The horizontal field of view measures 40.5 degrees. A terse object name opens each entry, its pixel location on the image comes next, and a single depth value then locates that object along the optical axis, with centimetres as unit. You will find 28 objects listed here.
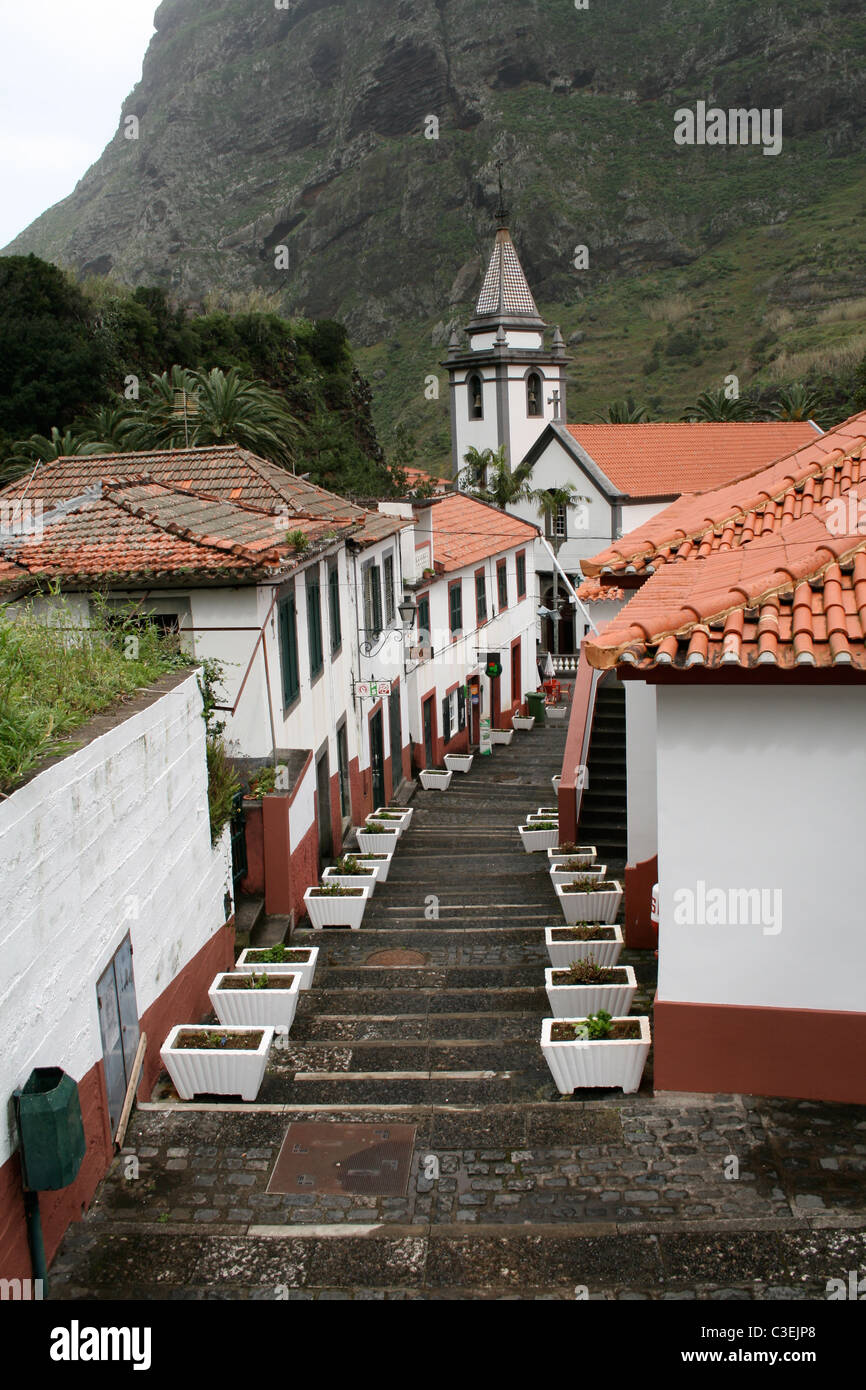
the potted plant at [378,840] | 1762
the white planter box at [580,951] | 1053
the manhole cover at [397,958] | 1214
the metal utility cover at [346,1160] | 707
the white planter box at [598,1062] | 795
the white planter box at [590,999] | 905
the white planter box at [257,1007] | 930
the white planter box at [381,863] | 1558
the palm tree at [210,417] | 2947
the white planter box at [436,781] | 2606
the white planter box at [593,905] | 1270
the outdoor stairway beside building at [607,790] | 1798
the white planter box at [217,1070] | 813
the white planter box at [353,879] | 1473
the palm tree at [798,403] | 5022
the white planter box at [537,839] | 1803
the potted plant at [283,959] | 1033
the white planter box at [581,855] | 1521
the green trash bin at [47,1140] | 579
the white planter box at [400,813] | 1962
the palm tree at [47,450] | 2853
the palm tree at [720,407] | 5247
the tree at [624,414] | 5431
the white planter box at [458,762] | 2827
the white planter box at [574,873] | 1398
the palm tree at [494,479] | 4616
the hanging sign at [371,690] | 1992
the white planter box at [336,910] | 1332
